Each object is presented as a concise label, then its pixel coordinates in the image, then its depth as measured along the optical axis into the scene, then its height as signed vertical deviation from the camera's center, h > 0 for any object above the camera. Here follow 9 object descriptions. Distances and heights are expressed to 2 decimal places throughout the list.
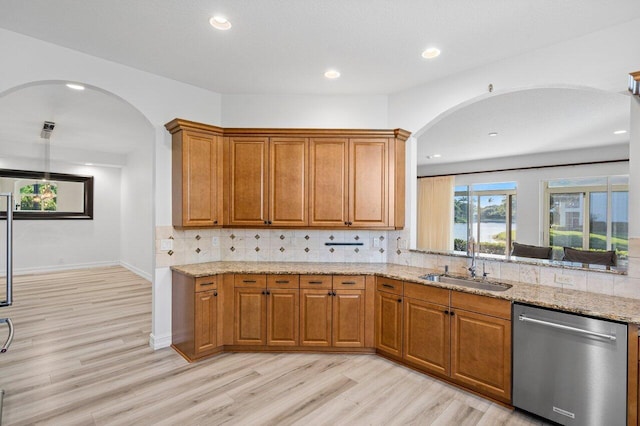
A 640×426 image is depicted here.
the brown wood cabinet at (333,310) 3.24 -0.96
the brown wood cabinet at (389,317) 3.04 -0.99
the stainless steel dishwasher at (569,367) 1.95 -0.97
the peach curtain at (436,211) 8.44 +0.07
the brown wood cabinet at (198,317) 3.08 -1.01
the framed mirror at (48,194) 6.81 +0.37
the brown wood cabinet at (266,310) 3.25 -0.96
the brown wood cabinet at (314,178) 3.54 +0.38
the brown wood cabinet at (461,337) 2.41 -0.99
